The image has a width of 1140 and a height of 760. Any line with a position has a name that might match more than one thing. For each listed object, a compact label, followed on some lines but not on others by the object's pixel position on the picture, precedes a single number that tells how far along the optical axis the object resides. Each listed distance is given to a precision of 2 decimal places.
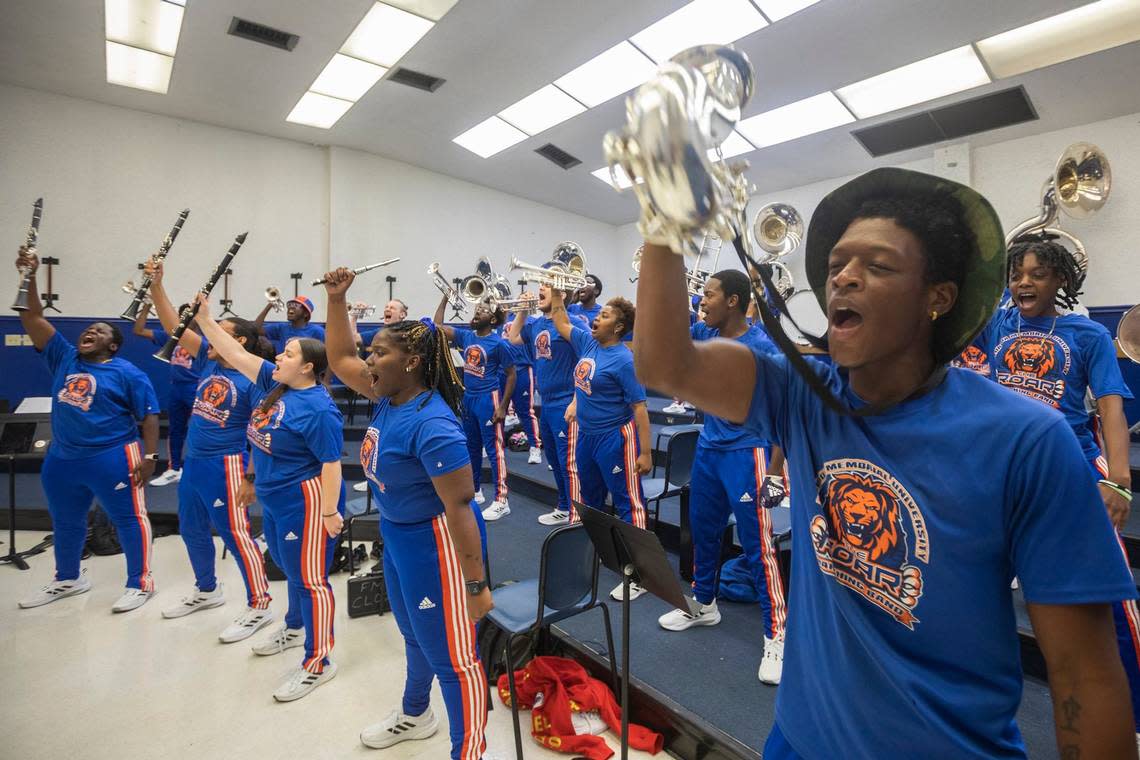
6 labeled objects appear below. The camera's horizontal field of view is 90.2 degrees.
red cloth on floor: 2.69
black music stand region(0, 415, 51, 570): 5.02
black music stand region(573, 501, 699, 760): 2.00
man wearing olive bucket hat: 0.81
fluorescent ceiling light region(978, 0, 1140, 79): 5.25
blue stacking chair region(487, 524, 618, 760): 2.67
